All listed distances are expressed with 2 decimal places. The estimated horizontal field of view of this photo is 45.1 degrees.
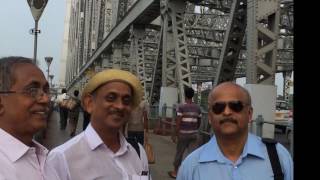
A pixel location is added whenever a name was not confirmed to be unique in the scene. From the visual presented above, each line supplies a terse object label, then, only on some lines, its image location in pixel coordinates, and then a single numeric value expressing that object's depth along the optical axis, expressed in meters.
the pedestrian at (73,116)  11.82
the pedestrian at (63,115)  15.19
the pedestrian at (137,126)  6.75
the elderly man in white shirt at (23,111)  1.38
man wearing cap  1.67
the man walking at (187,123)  6.39
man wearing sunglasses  1.71
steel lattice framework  7.52
